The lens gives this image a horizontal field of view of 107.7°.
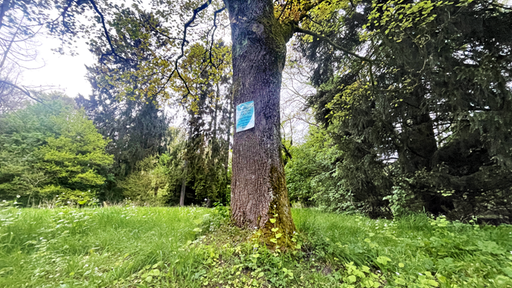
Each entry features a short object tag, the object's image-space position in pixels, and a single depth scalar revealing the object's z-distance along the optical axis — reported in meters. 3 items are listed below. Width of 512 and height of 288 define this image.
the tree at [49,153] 12.38
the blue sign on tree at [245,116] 2.03
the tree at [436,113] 2.79
